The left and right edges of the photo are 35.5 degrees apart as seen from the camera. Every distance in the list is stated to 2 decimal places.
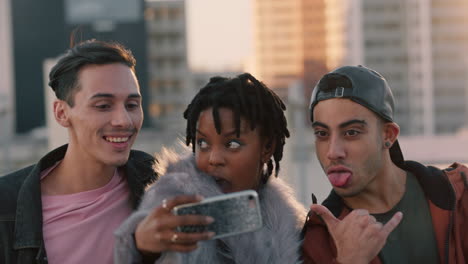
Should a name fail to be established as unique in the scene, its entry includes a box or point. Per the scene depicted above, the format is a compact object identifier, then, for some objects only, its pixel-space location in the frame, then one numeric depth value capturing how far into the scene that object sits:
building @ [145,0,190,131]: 76.88
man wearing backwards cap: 3.45
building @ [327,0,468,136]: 92.06
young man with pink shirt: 3.65
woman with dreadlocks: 3.11
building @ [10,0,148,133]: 53.31
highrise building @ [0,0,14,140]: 54.19
